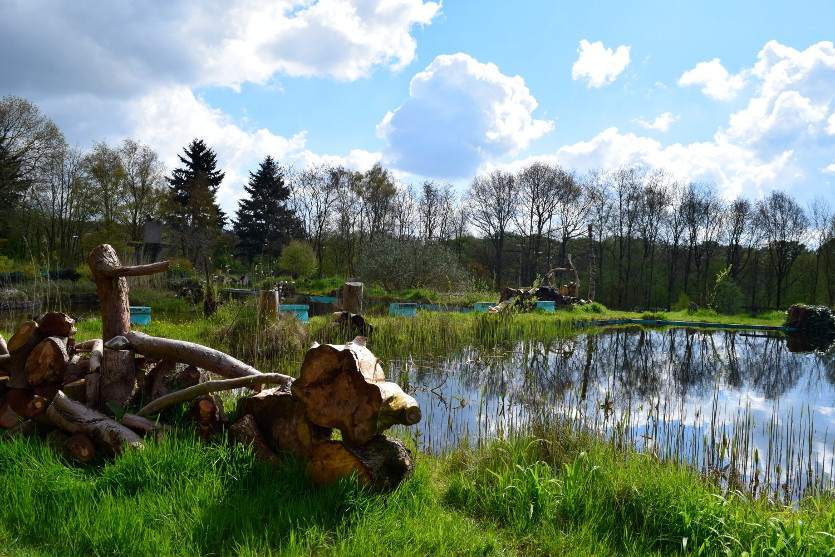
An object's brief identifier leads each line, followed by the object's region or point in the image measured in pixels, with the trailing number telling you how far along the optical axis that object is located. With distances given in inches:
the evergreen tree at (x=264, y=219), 1310.3
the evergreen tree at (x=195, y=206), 1202.0
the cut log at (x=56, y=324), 135.6
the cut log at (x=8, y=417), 128.4
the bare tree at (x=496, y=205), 1246.3
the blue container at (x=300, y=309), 440.1
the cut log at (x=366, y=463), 100.0
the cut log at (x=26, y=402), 125.0
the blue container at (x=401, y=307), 531.9
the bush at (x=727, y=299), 881.5
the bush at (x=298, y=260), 1107.3
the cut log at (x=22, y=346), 134.2
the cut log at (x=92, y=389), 127.3
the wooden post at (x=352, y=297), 436.1
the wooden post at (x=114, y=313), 129.4
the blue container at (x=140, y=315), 395.9
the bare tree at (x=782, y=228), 1117.7
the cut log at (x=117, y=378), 128.6
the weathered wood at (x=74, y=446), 112.6
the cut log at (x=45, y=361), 129.2
